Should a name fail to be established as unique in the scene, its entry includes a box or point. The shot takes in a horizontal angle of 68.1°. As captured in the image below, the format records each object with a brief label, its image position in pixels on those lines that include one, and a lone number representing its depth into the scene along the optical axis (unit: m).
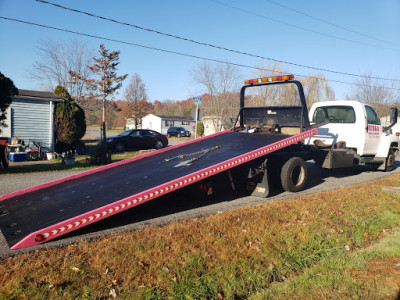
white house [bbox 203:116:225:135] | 28.35
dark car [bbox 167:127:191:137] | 40.09
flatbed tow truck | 3.94
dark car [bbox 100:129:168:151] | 18.60
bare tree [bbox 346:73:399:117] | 30.23
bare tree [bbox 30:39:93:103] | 30.50
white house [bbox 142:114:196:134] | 49.03
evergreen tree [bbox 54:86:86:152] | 16.28
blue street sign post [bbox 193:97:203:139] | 14.63
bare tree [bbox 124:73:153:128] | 50.47
